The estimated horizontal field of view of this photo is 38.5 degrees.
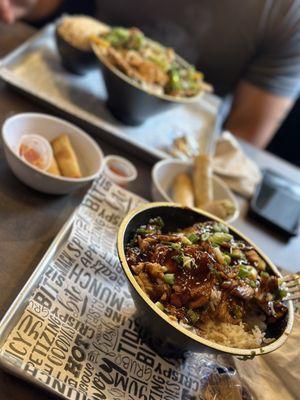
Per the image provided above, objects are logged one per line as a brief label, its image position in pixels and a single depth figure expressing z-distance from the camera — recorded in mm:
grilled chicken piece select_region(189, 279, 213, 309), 990
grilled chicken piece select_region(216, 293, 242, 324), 1014
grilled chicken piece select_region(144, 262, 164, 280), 1003
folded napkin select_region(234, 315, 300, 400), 1045
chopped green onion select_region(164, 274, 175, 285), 1000
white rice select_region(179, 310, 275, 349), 976
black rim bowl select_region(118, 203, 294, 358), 922
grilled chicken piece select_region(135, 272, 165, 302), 984
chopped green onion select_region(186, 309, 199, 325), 982
